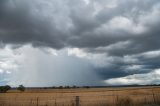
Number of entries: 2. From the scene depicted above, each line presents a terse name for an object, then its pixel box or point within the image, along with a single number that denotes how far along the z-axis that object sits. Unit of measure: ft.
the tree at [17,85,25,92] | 201.01
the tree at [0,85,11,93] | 169.25
